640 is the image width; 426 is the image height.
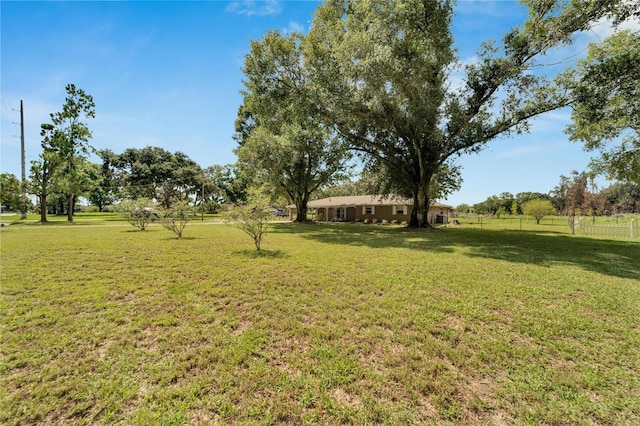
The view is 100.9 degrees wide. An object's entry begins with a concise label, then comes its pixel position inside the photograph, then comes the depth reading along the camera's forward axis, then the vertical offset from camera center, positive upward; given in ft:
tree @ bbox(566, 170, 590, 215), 171.63 +11.41
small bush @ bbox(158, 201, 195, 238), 41.55 -0.28
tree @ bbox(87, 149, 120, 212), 145.39 +21.34
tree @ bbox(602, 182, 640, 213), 183.32 +11.15
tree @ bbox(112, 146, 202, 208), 143.33 +21.93
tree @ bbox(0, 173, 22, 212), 63.94 +6.13
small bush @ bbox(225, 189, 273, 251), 29.35 -0.09
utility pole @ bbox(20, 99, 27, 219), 75.86 +14.73
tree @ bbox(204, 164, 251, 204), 173.77 +20.22
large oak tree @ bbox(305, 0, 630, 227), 38.63 +23.00
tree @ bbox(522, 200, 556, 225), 109.19 +1.99
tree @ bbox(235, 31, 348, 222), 52.75 +22.22
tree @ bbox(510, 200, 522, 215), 183.87 +2.72
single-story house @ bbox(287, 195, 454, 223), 98.58 +1.47
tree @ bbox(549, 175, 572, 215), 216.62 +15.27
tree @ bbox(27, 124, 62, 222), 78.21 +13.76
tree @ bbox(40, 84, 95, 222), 81.05 +23.92
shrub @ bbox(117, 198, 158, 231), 54.80 +0.67
